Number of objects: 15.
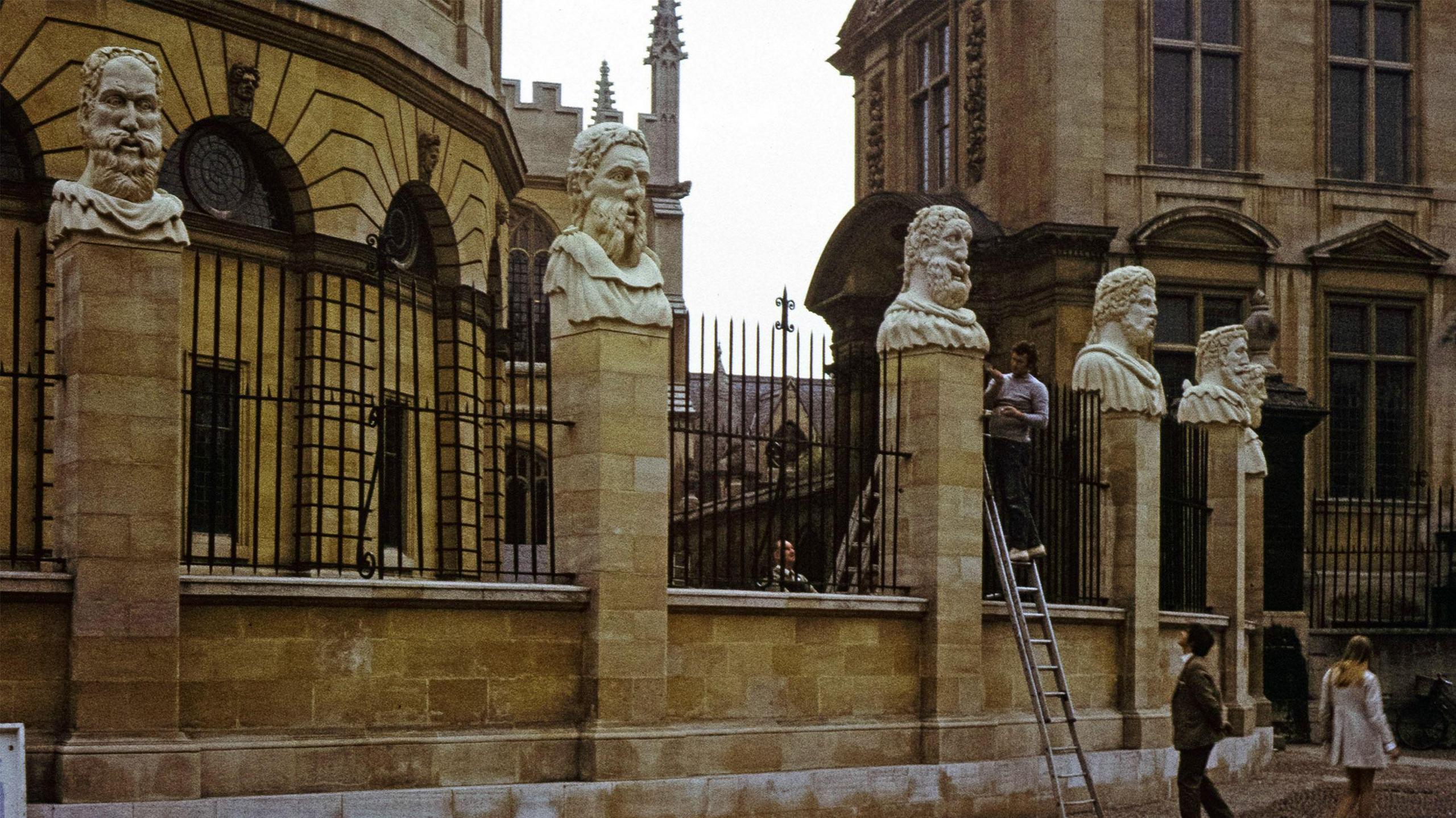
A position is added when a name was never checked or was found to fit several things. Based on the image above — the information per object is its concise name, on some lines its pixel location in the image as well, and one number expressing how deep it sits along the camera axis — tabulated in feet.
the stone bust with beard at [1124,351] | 58.95
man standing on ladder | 53.78
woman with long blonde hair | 48.67
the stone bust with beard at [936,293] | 51.21
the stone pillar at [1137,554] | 58.34
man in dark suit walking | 45.70
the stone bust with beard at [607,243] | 44.39
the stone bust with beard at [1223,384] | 67.46
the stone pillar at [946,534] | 50.47
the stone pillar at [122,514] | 37.73
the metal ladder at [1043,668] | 50.78
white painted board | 35.27
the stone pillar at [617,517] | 43.65
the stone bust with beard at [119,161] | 38.40
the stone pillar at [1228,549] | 67.56
